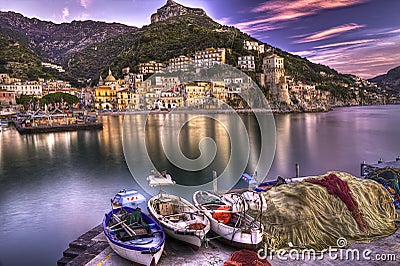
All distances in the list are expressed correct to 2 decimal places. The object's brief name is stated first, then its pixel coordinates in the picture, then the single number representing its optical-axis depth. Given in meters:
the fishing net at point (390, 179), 8.59
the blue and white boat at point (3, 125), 47.46
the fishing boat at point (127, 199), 9.60
